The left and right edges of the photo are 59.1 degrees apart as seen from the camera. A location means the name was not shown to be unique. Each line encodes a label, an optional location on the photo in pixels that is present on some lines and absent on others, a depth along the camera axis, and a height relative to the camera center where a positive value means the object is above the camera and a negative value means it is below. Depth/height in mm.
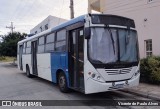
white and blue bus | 4675 -46
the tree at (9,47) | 21230 +995
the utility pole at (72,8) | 10877 +3506
